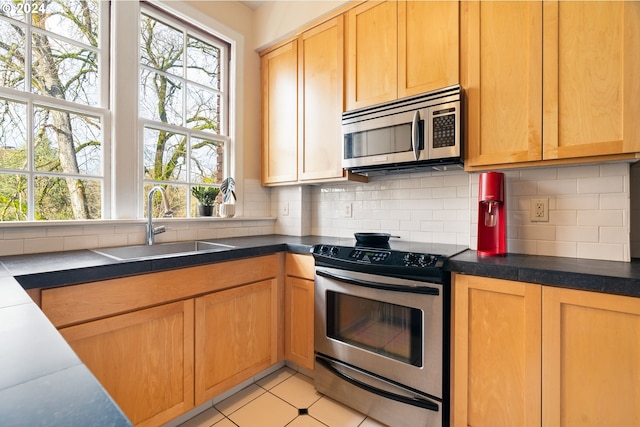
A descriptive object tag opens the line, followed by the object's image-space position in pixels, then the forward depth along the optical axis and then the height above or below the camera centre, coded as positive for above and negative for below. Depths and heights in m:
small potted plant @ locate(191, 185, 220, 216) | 2.40 +0.10
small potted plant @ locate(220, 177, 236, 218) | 2.45 +0.11
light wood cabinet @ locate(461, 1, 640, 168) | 1.35 +0.63
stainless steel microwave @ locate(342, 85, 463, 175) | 1.70 +0.47
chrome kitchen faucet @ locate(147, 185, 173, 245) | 1.95 -0.06
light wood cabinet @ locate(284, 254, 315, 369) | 2.04 -0.66
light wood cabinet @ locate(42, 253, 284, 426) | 1.31 -0.60
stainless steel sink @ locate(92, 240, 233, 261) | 1.80 -0.24
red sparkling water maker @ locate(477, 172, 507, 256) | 1.65 -0.02
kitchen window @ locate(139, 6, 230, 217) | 2.21 +0.80
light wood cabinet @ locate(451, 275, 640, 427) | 1.15 -0.59
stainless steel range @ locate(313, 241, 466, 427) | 1.51 -0.64
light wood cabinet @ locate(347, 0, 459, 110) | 1.76 +1.00
